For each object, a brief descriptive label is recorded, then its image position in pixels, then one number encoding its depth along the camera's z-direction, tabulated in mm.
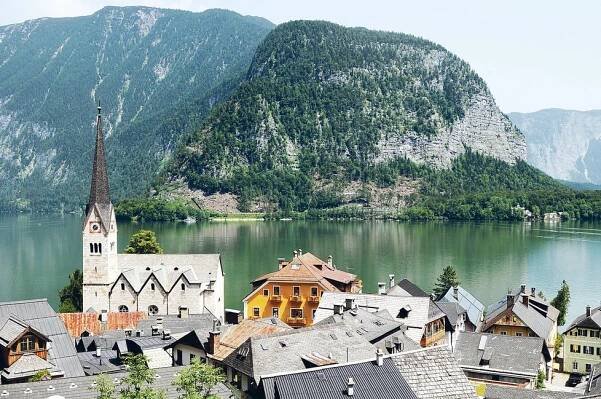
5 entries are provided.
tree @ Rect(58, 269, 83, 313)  75062
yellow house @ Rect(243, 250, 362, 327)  63938
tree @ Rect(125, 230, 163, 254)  92062
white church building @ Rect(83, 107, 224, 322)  71750
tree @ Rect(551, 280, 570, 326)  78312
